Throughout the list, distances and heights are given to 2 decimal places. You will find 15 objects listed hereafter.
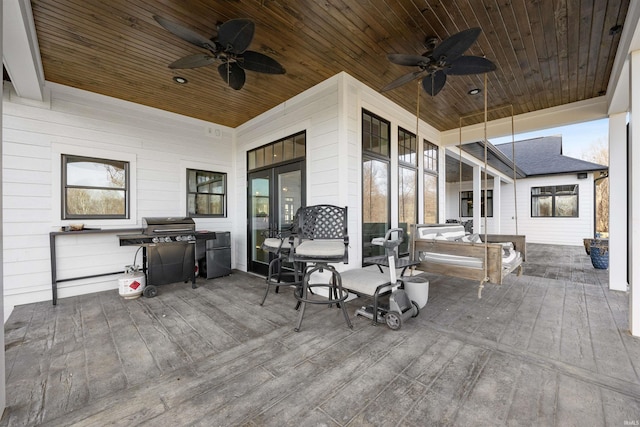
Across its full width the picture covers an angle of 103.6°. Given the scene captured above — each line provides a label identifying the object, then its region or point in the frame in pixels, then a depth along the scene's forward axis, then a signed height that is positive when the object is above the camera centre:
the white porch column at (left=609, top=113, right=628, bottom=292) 3.78 +0.10
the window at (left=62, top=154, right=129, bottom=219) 3.78 +0.40
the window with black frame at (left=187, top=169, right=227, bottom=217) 4.99 +0.40
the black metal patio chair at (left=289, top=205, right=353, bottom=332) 2.52 -0.33
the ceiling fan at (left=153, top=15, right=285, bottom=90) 2.17 +1.61
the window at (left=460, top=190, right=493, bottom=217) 12.82 +0.39
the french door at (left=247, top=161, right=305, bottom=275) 4.27 +0.19
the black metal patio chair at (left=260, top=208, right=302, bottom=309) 3.22 -0.45
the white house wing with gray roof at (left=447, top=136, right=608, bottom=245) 9.09 +0.61
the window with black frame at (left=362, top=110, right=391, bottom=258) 3.93 +0.54
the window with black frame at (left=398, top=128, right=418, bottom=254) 4.80 +0.62
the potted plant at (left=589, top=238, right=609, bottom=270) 5.10 -0.87
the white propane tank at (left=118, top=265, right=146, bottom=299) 3.49 -1.00
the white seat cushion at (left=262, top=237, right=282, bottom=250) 3.37 -0.42
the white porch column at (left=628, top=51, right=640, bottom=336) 2.38 +0.08
